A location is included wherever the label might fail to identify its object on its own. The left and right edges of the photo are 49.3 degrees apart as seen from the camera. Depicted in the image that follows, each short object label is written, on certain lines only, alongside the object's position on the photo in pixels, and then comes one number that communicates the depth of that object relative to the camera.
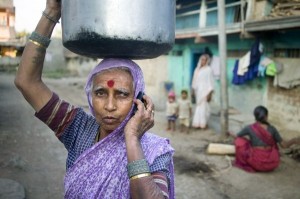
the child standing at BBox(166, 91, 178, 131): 8.65
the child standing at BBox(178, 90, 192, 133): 8.53
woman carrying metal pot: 1.47
